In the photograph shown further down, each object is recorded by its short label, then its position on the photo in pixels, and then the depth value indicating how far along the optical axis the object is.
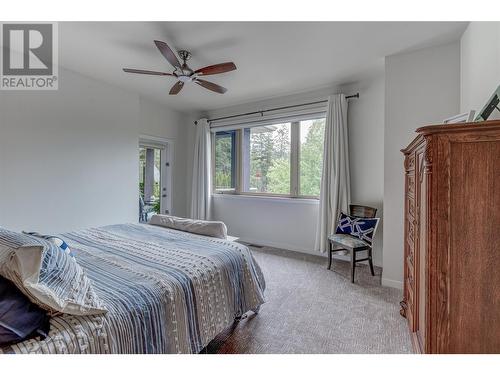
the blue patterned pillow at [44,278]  1.05
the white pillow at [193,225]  2.38
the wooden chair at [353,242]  2.88
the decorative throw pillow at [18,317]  0.94
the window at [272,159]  4.01
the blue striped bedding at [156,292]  1.08
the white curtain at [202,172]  4.86
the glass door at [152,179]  4.57
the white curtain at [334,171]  3.51
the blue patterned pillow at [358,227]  3.04
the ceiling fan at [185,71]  2.14
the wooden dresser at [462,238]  1.07
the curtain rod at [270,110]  3.48
